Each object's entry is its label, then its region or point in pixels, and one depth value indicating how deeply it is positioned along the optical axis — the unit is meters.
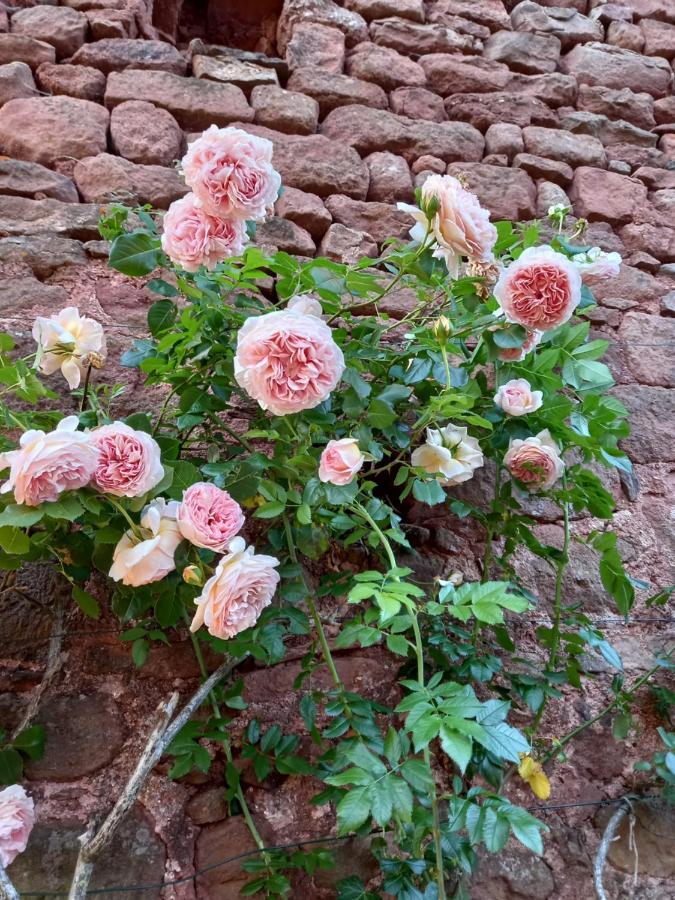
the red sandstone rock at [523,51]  2.65
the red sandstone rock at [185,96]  2.13
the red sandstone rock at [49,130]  1.98
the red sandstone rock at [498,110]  2.48
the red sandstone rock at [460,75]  2.53
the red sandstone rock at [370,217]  2.11
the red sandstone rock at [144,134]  2.04
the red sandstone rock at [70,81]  2.11
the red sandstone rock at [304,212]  2.05
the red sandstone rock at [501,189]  2.27
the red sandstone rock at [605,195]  2.38
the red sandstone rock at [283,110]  2.22
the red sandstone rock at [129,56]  2.18
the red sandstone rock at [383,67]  2.44
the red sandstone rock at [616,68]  2.69
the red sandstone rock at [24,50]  2.12
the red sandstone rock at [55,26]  2.19
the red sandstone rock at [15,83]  2.03
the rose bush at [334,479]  1.07
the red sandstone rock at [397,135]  2.29
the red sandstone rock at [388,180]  2.21
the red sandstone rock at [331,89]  2.33
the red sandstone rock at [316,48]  2.40
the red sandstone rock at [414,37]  2.56
